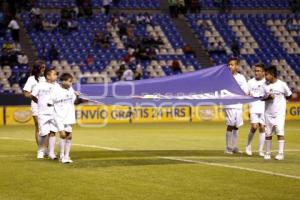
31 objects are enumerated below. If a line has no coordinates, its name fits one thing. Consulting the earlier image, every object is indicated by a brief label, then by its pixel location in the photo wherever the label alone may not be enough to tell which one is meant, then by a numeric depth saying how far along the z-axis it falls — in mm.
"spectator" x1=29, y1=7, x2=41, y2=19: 37803
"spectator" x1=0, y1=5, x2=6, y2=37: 36312
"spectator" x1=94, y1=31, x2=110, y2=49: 38000
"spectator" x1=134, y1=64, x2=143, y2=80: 35219
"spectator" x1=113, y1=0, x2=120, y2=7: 41625
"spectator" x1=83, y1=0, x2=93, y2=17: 39625
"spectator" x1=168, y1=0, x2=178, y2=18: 42312
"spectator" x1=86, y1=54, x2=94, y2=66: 36344
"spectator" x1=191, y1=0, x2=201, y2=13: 42906
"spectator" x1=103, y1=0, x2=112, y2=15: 40344
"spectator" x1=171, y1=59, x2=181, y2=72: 37531
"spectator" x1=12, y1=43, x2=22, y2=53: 35219
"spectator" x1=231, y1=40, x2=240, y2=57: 40328
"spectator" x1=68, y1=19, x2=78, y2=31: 38312
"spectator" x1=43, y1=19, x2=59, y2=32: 38000
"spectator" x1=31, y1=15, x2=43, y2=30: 37688
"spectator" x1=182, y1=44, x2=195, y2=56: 39719
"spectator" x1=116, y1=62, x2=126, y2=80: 35312
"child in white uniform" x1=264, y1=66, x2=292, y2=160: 15547
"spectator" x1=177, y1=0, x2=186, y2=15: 42469
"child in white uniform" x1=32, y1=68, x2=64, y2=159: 15664
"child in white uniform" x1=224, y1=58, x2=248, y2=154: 16911
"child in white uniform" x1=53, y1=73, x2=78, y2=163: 14820
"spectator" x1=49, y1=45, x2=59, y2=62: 35719
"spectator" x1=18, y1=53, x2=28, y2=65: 34562
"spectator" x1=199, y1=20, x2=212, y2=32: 41844
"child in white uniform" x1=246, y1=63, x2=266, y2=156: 16547
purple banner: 15430
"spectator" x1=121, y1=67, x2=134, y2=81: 34609
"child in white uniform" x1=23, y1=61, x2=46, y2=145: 16484
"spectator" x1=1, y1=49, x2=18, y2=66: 34281
